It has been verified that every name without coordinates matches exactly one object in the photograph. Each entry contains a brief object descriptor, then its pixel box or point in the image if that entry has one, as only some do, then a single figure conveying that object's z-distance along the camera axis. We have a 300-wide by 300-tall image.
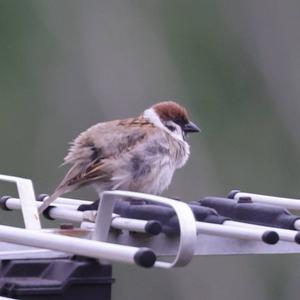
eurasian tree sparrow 6.37
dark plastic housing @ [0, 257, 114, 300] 3.62
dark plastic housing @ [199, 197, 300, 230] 4.22
